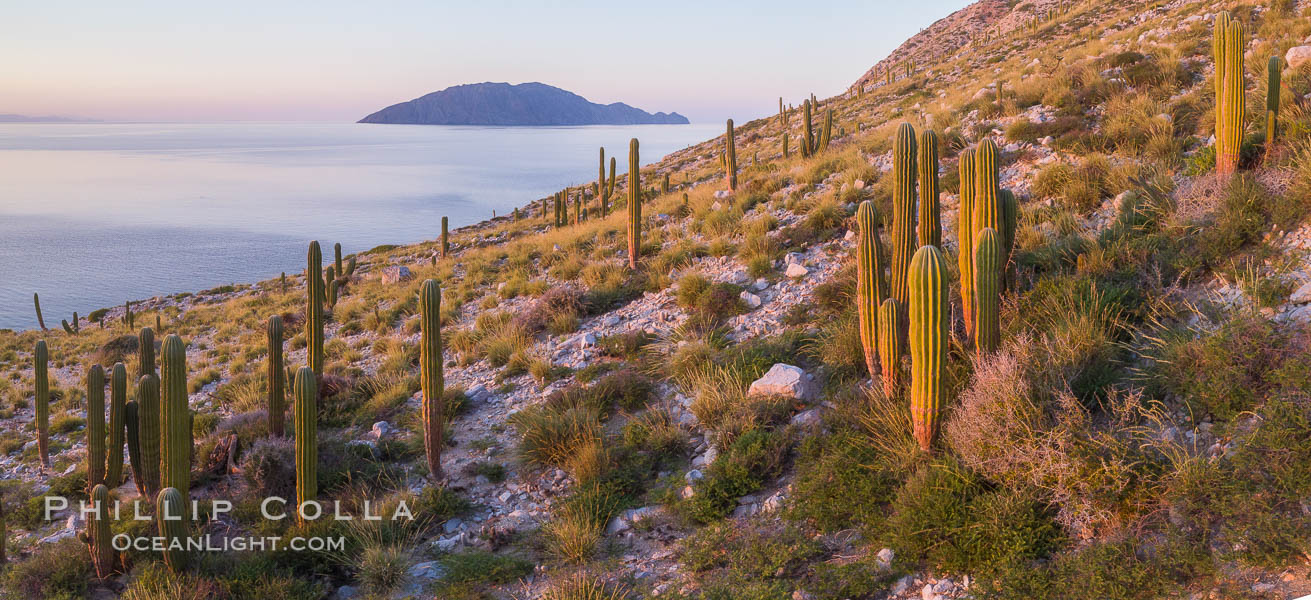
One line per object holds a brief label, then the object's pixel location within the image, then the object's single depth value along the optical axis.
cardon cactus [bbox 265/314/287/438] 9.23
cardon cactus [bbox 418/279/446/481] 8.08
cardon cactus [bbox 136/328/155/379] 9.70
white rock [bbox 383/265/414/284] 23.09
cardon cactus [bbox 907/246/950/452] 5.77
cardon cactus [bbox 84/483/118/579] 6.60
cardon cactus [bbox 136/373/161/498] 7.79
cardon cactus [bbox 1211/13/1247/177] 8.09
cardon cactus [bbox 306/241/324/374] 10.59
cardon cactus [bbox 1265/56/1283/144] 8.65
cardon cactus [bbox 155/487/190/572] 6.23
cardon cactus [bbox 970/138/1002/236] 6.96
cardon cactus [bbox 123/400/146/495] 8.21
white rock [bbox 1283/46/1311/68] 11.70
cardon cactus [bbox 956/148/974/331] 6.75
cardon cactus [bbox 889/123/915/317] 7.50
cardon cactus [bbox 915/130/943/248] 7.49
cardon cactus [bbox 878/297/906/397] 6.62
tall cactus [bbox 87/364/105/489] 8.22
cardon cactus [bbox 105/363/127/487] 8.24
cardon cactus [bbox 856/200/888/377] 7.11
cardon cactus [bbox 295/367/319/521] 7.18
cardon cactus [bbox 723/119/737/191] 18.81
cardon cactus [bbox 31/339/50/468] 11.16
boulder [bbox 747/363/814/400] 7.58
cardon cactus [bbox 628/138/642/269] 14.84
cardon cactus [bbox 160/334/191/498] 7.18
